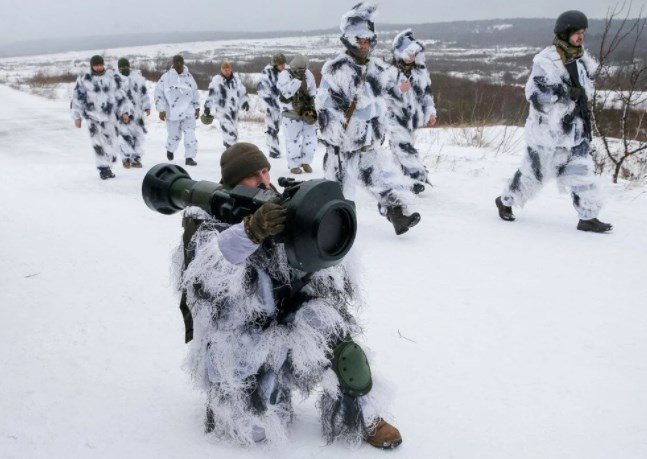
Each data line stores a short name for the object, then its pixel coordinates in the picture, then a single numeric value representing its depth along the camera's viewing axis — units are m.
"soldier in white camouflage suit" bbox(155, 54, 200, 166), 7.94
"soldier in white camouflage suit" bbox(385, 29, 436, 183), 5.88
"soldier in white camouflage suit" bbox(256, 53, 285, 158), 8.02
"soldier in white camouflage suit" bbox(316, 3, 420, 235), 4.25
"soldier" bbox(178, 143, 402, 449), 1.88
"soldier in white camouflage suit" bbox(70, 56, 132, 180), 7.07
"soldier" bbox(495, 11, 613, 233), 4.25
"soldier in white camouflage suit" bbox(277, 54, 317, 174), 7.26
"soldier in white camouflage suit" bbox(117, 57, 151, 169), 7.79
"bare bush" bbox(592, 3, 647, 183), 5.96
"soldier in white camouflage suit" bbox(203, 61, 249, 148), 9.08
